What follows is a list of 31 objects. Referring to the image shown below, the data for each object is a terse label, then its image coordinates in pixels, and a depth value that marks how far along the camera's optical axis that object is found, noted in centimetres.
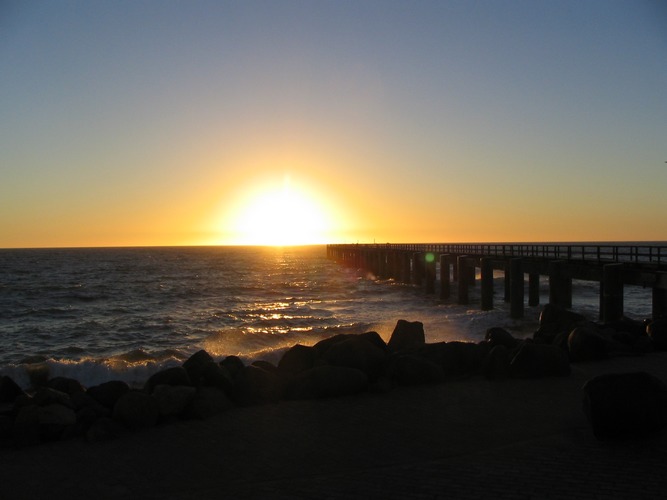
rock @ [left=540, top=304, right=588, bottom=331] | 1759
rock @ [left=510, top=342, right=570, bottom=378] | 1170
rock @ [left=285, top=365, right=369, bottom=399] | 1099
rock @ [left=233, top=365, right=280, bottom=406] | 1083
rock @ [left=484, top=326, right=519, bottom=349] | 1404
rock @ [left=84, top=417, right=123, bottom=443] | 920
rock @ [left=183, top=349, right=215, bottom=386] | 1167
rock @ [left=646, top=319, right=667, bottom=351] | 1422
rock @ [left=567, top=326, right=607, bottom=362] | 1313
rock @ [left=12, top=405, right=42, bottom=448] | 916
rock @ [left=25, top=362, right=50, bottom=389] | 1656
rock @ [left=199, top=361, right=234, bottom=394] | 1101
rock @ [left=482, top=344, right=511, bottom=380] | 1181
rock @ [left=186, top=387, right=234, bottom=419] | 1005
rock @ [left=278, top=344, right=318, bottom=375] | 1269
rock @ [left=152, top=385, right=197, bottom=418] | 997
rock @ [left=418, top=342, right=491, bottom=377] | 1239
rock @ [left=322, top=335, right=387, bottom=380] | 1191
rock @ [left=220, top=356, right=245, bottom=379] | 1232
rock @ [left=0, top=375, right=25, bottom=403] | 1155
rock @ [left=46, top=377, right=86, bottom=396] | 1152
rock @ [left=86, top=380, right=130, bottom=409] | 1048
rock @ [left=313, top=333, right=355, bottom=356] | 1331
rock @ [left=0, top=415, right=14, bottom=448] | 923
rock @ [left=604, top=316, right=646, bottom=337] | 1562
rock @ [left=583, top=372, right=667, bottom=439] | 781
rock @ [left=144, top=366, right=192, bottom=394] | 1120
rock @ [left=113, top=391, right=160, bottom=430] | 962
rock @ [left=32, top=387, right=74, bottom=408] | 1023
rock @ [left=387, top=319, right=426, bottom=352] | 1485
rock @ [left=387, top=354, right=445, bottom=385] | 1162
